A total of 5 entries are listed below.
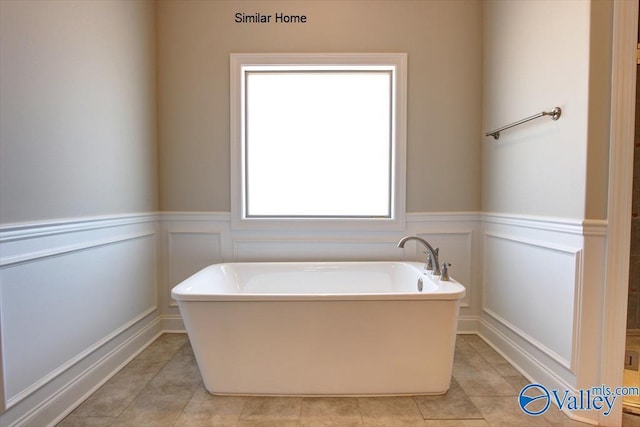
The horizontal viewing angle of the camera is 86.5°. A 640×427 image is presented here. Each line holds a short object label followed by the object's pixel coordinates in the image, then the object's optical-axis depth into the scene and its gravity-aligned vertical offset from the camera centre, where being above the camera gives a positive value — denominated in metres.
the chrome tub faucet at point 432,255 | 2.11 -0.37
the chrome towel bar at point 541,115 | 1.74 +0.44
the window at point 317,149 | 2.60 +0.38
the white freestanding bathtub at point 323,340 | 1.68 -0.73
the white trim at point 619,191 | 1.50 +0.03
